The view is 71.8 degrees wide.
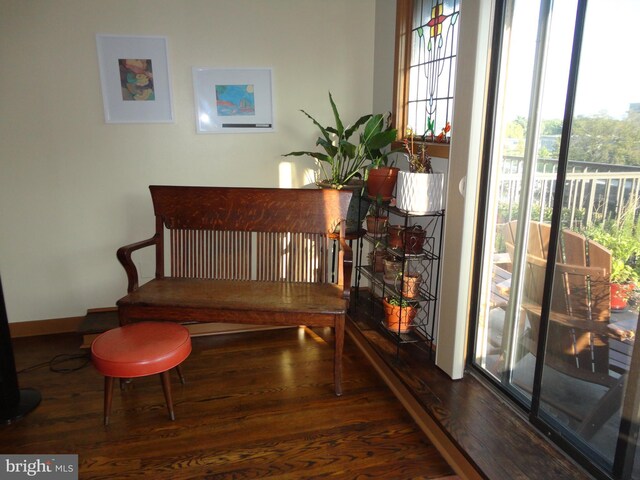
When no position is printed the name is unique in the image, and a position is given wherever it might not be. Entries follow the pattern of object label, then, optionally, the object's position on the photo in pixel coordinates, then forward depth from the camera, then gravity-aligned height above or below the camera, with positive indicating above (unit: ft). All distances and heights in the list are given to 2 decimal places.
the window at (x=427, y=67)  8.13 +1.56
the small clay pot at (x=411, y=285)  7.96 -2.46
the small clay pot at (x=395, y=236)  8.37 -1.69
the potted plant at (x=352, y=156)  8.94 -0.23
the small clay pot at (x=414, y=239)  7.83 -1.63
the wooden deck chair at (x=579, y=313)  5.44 -2.14
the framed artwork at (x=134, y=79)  9.62 +1.43
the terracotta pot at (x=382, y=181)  8.54 -0.68
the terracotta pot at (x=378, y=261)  9.30 -2.40
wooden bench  8.00 -2.14
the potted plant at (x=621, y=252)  4.93 -1.17
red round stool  6.59 -3.11
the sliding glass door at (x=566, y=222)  4.93 -0.97
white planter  7.33 -0.75
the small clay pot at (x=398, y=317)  8.19 -3.13
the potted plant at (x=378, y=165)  8.57 -0.38
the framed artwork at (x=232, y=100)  10.16 +1.04
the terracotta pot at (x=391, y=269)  8.45 -2.33
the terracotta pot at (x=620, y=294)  5.05 -1.69
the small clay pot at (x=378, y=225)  9.27 -1.64
